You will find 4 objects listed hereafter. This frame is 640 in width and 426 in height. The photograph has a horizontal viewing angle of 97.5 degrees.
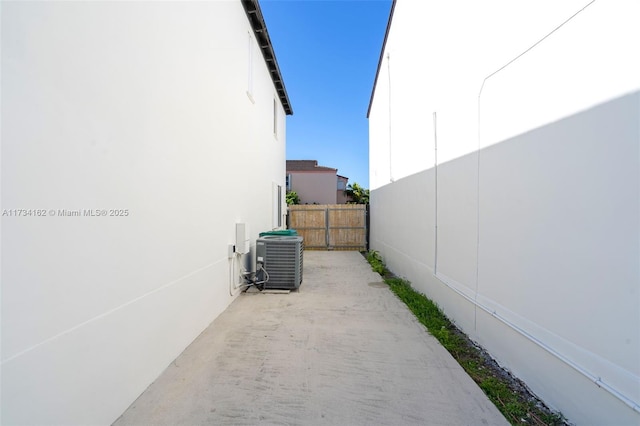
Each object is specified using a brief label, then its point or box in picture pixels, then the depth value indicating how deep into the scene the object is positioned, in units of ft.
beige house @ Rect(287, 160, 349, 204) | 69.62
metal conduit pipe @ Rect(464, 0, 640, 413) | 4.99
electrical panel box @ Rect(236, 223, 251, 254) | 15.28
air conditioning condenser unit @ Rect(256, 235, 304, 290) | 16.92
